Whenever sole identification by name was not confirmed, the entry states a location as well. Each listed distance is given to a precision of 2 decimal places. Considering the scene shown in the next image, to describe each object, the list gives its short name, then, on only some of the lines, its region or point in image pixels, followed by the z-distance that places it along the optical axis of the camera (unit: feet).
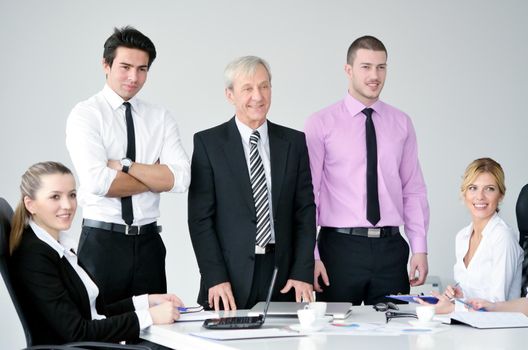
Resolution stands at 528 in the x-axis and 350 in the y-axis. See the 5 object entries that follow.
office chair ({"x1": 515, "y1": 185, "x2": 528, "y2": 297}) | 14.07
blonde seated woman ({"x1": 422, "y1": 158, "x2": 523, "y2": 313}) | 13.61
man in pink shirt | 14.44
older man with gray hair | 12.95
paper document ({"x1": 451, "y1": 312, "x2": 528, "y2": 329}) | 10.64
